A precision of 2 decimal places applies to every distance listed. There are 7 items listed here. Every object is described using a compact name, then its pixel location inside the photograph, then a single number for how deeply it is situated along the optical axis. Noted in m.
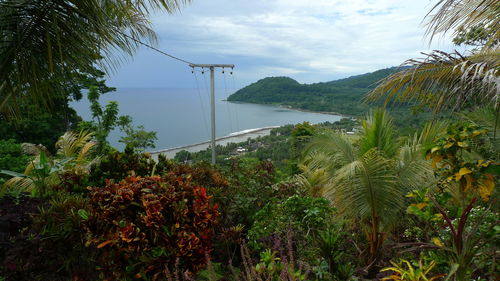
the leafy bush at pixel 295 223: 2.69
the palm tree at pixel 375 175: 2.79
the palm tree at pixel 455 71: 2.65
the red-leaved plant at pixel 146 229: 2.31
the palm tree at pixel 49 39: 2.72
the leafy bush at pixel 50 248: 2.36
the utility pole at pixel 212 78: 12.33
